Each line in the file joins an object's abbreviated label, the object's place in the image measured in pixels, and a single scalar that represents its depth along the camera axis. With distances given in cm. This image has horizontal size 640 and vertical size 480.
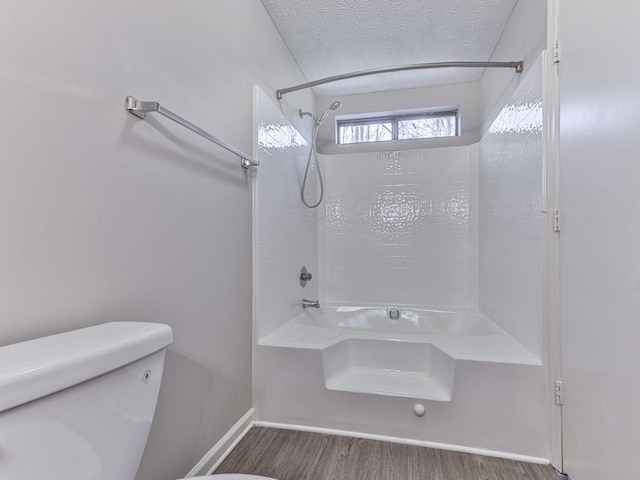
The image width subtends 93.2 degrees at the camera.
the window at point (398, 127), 289
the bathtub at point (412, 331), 154
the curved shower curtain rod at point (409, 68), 178
